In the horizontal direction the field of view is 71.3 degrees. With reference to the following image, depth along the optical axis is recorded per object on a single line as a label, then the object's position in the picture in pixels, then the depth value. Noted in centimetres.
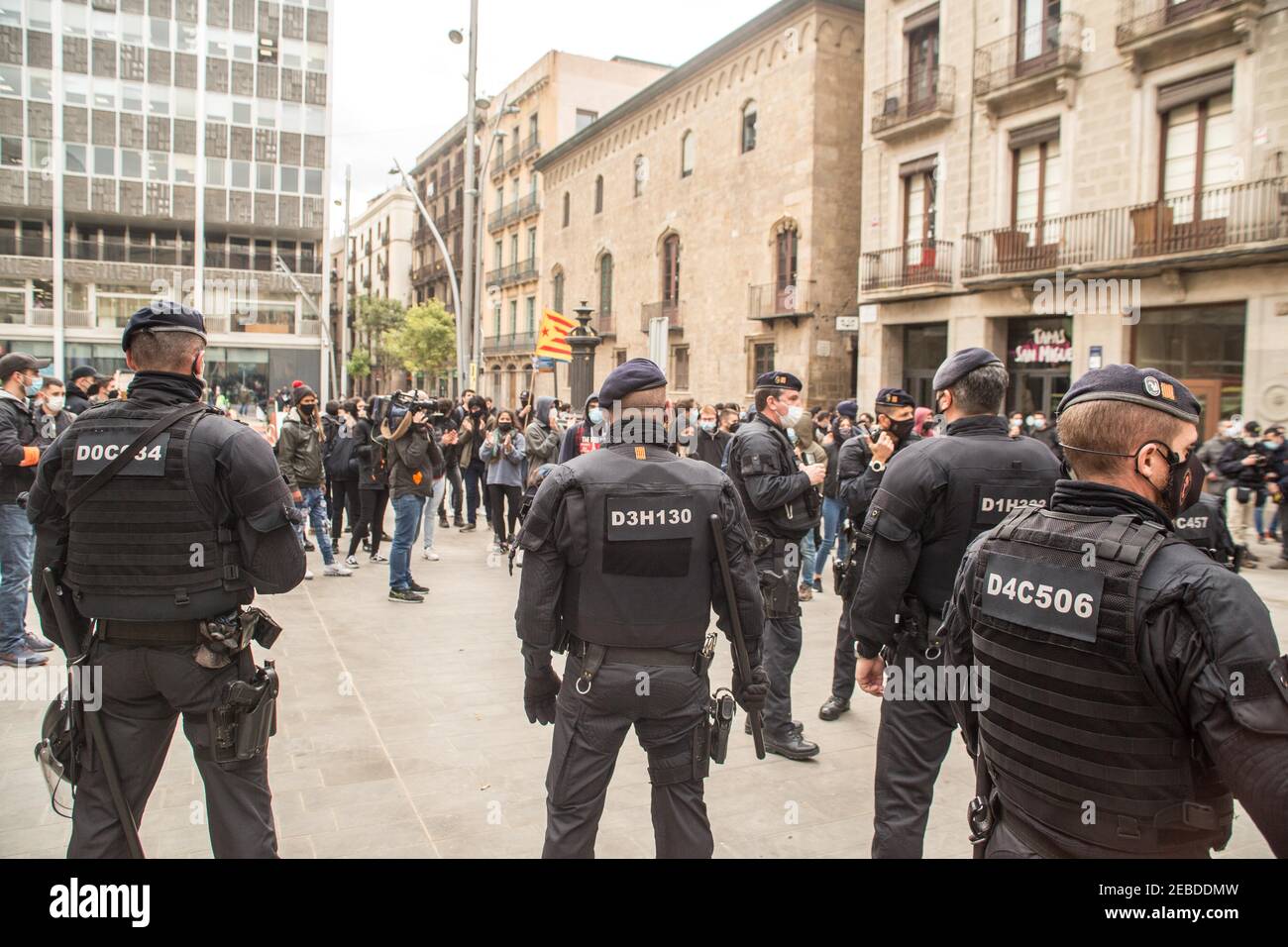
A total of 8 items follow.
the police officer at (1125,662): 174
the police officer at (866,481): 504
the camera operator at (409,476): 862
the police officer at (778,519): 495
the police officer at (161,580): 297
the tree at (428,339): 4672
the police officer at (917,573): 346
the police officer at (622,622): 304
